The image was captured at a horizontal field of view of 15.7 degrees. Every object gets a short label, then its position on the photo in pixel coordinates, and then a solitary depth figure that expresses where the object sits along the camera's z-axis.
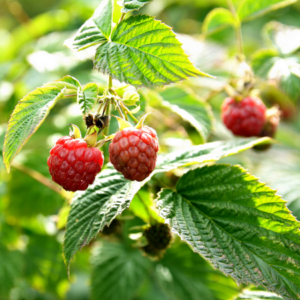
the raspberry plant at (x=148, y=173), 0.39
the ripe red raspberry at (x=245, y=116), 0.46
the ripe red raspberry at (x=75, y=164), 0.40
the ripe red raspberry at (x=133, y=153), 0.39
